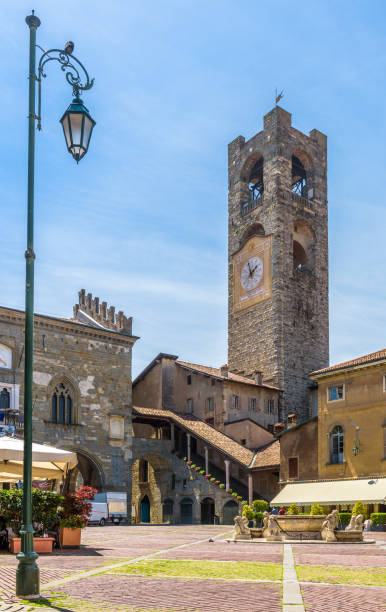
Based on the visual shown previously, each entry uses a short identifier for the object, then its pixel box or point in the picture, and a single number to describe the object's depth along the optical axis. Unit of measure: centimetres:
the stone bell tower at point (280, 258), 5094
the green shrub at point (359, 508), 2928
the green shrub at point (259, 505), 3381
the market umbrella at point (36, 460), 1355
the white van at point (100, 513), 3319
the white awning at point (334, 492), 2973
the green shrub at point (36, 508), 1380
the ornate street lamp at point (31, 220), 754
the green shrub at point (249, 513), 2903
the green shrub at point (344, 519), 2884
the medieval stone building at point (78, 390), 3775
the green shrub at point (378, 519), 2784
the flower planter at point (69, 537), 1481
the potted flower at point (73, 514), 1464
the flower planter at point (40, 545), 1328
